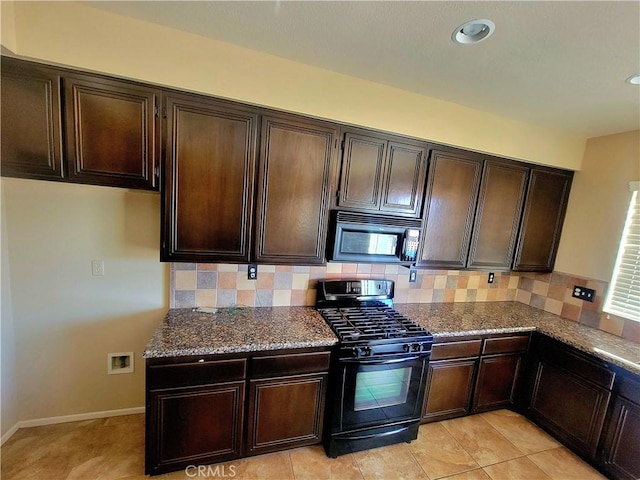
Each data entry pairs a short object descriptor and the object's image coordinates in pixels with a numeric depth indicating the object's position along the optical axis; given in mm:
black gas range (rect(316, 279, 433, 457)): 1790
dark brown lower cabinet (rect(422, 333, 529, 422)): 2141
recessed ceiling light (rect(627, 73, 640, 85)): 1557
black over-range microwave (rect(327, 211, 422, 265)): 1988
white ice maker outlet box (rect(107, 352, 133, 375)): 2029
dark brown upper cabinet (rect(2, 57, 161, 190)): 1390
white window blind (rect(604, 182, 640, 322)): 2197
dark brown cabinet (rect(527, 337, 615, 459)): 1942
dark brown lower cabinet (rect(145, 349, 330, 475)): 1538
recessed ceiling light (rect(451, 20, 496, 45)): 1258
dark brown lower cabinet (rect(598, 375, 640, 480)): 1759
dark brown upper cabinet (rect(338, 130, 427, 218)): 1975
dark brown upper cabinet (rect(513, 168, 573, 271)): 2586
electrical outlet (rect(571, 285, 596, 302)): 2451
